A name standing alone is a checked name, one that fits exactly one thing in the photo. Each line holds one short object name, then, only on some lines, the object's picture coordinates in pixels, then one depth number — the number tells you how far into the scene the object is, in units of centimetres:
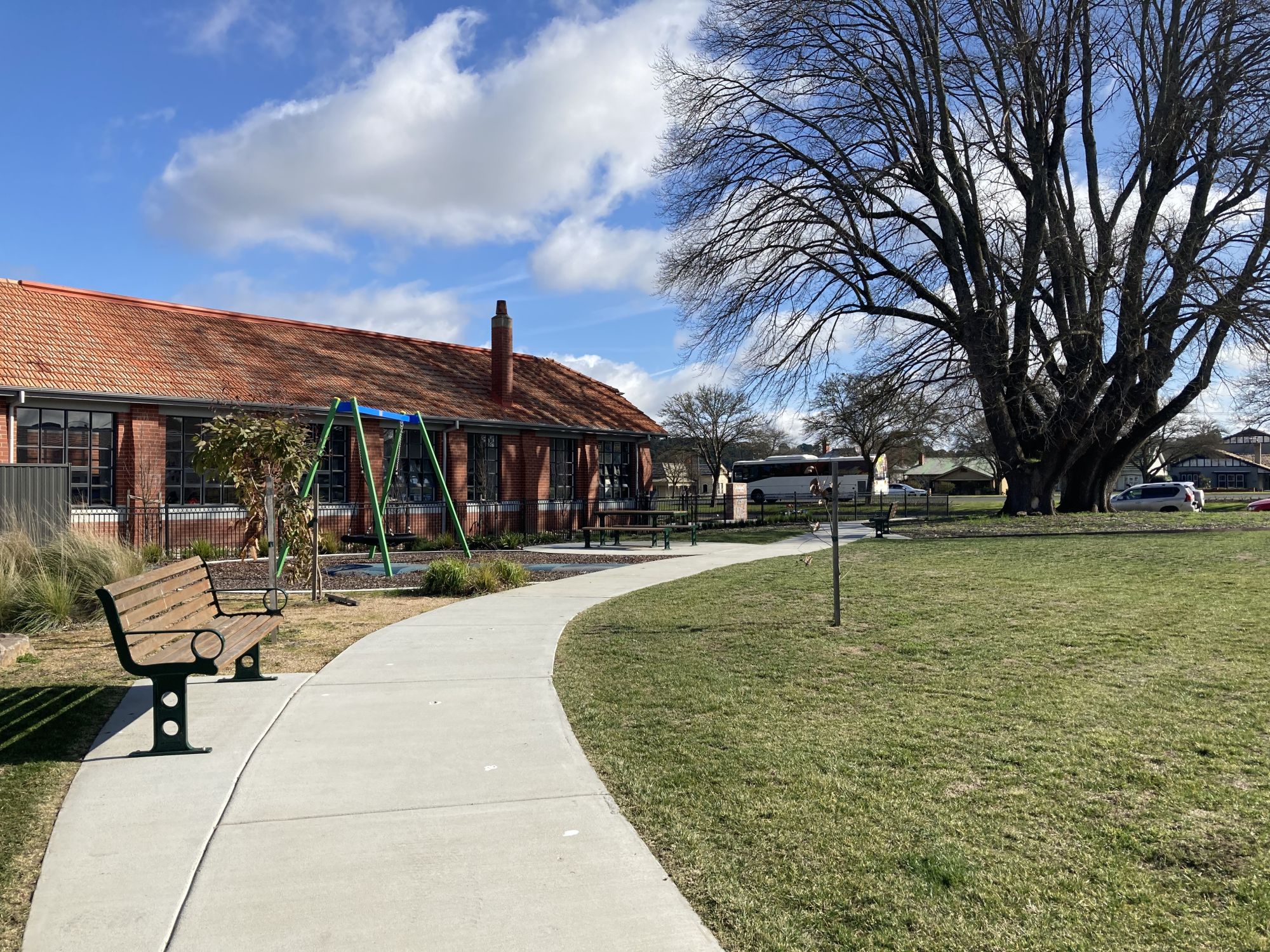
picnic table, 2405
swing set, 1575
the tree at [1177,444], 7788
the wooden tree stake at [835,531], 938
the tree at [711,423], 7119
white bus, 7006
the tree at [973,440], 5380
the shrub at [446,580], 1345
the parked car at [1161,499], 4041
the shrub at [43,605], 984
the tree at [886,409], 2767
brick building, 1964
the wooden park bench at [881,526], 2544
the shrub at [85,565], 1047
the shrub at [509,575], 1464
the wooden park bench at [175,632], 570
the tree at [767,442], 8606
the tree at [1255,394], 5184
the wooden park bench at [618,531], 2264
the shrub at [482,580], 1370
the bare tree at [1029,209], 2591
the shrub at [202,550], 1783
